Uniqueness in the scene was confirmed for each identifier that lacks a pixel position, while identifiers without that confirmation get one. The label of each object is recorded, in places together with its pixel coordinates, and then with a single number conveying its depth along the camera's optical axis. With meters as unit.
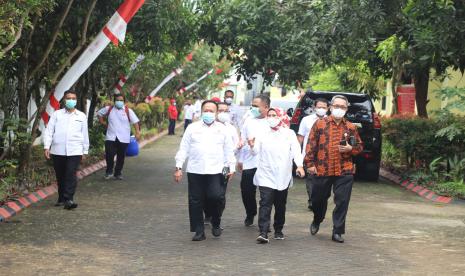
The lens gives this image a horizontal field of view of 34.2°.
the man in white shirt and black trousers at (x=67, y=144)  11.45
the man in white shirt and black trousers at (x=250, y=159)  9.98
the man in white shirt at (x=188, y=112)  32.69
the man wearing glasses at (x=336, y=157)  9.23
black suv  16.19
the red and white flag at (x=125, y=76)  22.98
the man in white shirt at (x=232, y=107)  13.36
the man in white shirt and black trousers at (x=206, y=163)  9.16
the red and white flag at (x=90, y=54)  14.07
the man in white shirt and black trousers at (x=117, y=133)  15.75
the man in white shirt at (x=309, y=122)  11.72
